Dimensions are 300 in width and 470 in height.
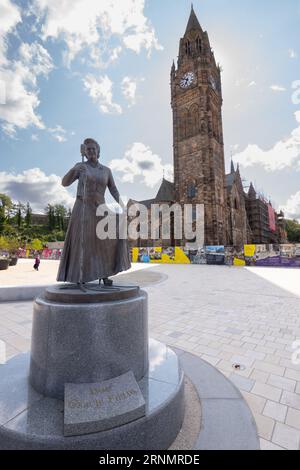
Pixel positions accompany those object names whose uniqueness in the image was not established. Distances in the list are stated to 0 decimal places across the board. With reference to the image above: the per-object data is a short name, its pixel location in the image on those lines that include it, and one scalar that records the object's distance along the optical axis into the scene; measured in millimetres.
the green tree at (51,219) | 75969
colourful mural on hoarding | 20814
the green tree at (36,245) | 45241
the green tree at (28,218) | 71512
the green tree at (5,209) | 61906
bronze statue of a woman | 2867
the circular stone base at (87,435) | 1637
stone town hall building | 34188
